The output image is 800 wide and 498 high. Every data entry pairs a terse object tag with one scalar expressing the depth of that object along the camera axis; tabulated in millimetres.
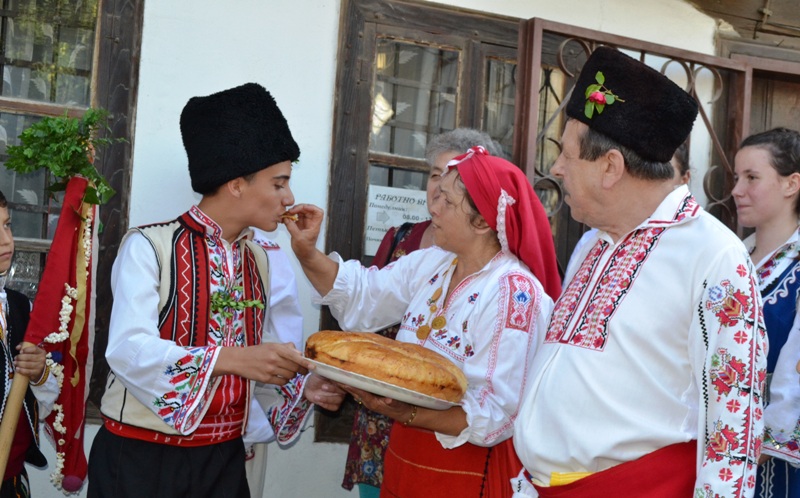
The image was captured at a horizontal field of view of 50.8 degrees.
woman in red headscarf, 2475
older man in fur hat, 1896
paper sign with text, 4344
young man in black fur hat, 2551
